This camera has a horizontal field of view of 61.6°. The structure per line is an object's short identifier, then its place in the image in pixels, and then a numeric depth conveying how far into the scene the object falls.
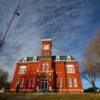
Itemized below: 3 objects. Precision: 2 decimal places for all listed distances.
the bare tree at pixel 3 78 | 42.03
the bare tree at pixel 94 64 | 16.48
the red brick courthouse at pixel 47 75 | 23.08
